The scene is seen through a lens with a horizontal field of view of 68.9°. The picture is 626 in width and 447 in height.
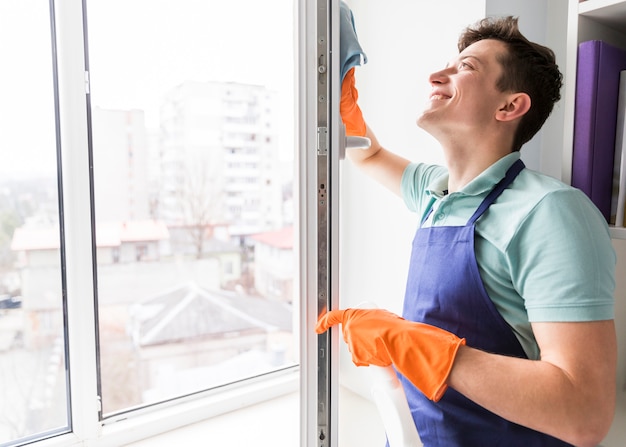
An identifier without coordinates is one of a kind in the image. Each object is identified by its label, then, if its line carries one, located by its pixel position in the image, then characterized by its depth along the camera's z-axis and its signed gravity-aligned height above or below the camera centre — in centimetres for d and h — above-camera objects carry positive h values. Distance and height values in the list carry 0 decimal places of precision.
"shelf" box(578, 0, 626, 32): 81 +31
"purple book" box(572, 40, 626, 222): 85 +12
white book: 88 +5
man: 72 -18
